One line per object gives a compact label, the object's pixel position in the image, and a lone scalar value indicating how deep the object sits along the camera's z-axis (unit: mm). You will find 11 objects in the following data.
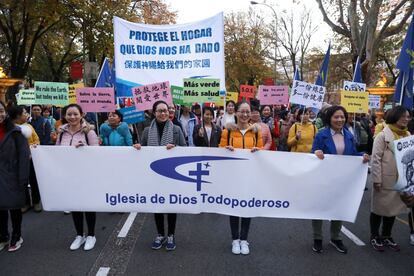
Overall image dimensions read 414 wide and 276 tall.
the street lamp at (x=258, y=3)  32484
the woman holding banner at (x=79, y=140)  4602
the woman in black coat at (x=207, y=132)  5742
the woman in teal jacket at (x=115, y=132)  5816
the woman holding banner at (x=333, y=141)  4367
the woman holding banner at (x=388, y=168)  4480
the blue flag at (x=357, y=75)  7528
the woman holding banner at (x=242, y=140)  4391
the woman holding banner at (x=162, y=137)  4539
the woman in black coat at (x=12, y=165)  4293
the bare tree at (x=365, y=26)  16625
